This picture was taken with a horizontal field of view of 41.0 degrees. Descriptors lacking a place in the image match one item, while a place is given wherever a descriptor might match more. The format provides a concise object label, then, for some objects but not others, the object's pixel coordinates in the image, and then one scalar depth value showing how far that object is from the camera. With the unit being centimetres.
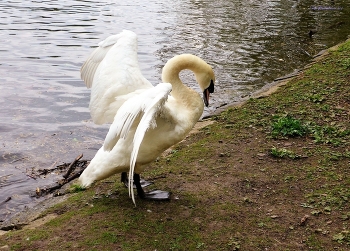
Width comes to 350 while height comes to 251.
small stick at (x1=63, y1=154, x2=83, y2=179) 567
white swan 367
